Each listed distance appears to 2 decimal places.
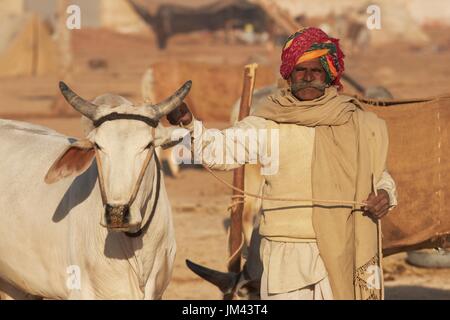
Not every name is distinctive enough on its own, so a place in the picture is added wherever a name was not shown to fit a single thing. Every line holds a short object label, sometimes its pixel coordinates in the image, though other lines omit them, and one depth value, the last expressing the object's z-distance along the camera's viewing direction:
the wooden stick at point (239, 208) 13.70
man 9.82
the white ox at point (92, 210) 9.70
